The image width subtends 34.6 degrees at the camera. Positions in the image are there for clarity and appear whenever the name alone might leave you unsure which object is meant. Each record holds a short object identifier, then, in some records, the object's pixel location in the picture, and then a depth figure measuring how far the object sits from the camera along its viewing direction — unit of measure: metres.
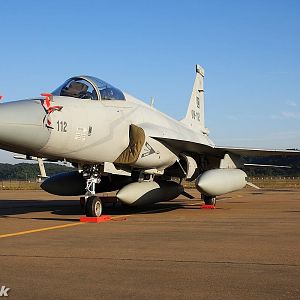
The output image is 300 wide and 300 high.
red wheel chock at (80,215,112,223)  10.71
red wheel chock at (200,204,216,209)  15.79
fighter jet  9.47
